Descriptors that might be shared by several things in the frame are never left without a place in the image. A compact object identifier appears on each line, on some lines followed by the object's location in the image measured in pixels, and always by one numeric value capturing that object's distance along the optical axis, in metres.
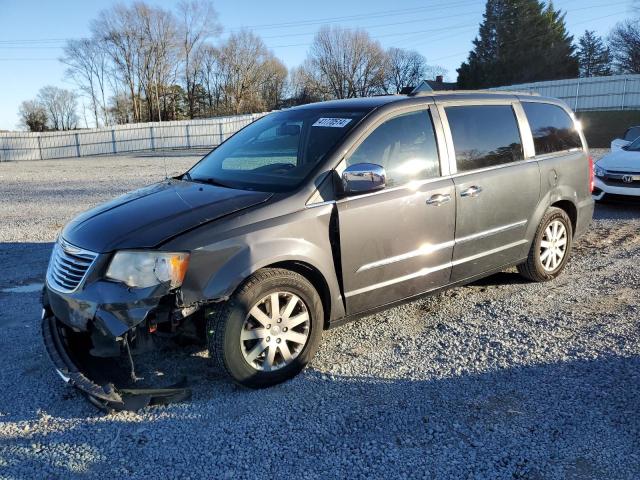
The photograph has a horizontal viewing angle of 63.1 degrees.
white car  8.70
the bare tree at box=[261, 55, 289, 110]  75.94
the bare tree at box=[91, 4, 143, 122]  65.83
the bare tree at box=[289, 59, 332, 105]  73.94
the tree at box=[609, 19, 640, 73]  49.00
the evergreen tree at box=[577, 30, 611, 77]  59.53
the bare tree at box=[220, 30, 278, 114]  73.62
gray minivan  3.06
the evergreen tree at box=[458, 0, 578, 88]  56.66
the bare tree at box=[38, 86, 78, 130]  86.44
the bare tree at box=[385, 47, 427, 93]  77.75
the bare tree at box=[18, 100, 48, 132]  70.81
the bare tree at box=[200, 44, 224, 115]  72.69
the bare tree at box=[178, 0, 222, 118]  69.69
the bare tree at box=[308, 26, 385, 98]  73.31
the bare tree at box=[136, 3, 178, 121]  65.75
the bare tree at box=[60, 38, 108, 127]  73.31
